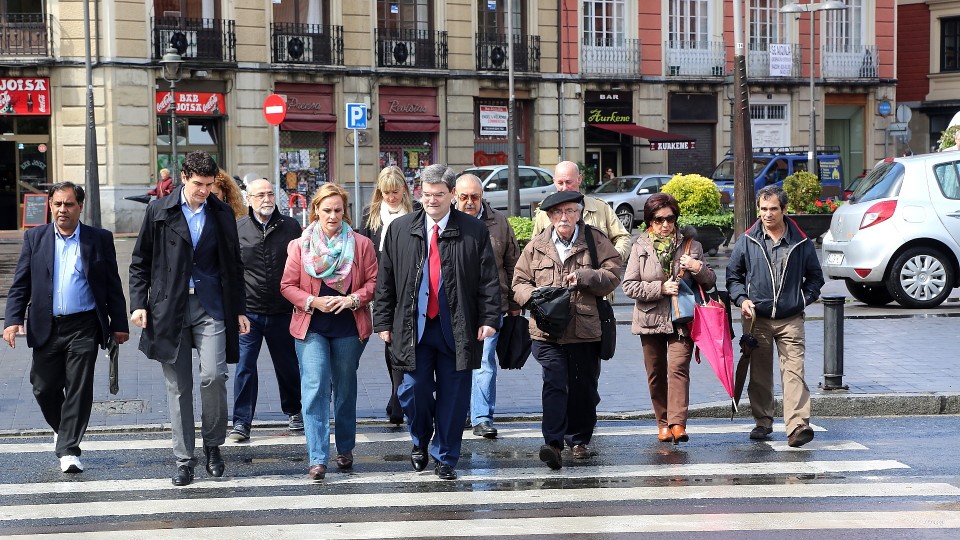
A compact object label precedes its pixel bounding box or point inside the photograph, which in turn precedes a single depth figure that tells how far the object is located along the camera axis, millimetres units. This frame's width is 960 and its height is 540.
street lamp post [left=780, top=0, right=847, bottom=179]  32431
